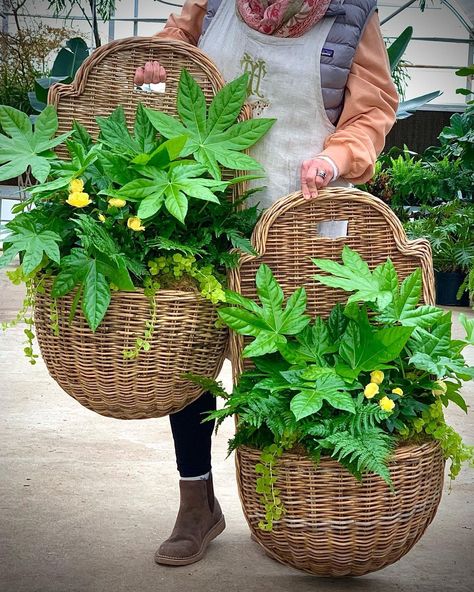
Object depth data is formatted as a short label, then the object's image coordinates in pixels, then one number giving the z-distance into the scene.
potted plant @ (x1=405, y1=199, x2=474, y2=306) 6.63
